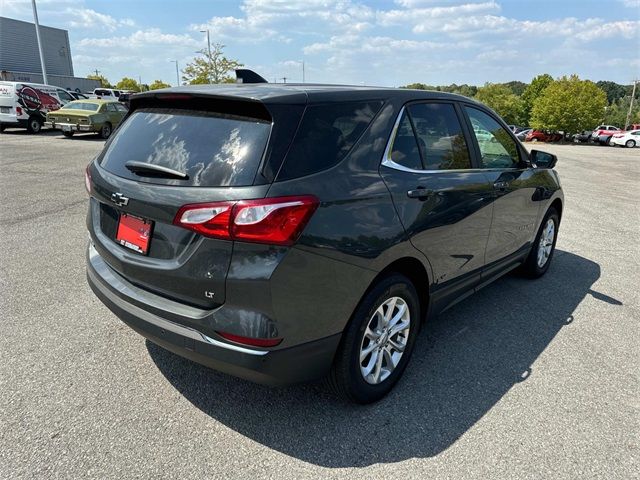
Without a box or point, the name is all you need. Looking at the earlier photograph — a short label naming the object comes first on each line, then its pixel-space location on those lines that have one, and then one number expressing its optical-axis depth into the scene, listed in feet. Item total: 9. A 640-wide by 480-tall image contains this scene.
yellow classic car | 57.41
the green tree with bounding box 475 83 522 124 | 216.13
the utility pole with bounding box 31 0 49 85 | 96.73
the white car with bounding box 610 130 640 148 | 121.70
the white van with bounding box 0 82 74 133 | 59.21
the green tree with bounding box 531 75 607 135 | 141.90
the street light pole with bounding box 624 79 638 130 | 182.47
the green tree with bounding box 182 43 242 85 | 121.39
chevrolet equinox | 6.72
